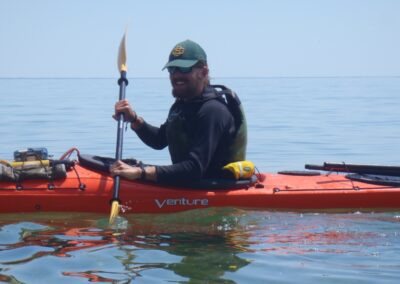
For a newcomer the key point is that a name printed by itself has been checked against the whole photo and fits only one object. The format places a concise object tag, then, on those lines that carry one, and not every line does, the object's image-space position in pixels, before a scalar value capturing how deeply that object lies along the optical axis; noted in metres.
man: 9.91
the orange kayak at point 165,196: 10.21
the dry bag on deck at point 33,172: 10.16
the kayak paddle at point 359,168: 11.22
